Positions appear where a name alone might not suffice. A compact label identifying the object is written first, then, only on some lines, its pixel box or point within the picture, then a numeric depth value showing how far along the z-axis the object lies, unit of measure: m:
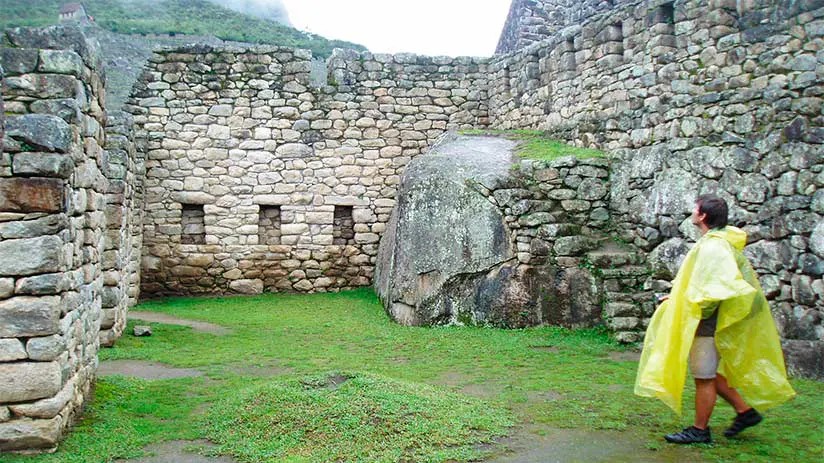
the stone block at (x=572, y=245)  9.13
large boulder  9.02
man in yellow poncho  4.60
